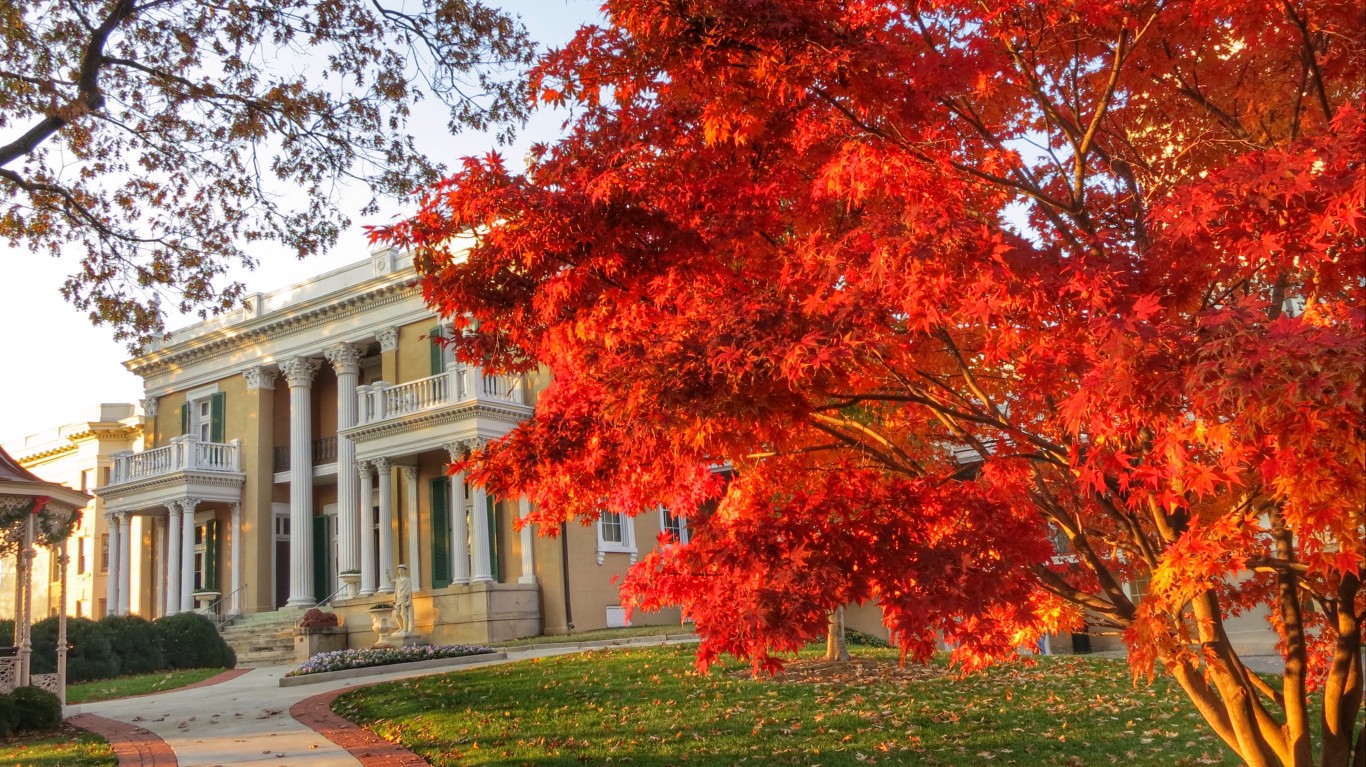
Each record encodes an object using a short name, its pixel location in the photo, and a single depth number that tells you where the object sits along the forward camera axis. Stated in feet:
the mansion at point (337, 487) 84.84
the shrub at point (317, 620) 79.25
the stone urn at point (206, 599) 101.30
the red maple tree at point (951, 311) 13.11
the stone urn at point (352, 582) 86.07
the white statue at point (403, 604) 71.51
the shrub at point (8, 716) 39.14
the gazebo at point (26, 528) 42.32
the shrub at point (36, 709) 40.24
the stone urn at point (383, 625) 70.79
